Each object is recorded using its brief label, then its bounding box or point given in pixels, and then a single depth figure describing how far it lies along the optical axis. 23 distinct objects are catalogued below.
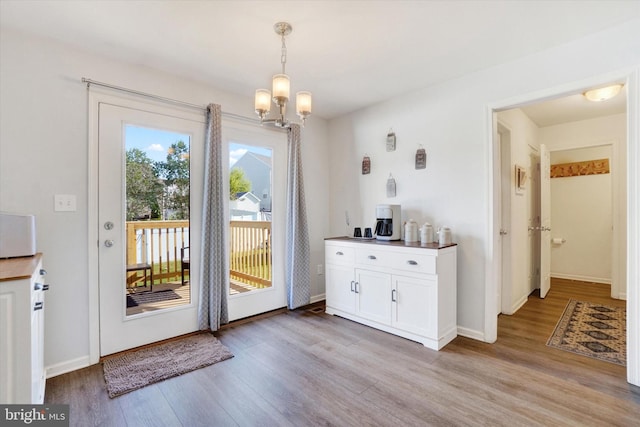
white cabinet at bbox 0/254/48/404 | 1.24
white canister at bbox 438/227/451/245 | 2.76
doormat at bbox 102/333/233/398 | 2.07
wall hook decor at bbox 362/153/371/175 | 3.67
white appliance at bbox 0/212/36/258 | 1.76
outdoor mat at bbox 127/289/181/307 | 2.60
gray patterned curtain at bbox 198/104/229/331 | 2.88
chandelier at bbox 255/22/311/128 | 1.96
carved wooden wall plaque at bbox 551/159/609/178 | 4.84
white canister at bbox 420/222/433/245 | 2.82
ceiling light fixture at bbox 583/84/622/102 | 2.86
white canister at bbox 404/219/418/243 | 3.02
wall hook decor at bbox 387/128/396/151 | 3.40
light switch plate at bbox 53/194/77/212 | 2.23
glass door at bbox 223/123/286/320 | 3.24
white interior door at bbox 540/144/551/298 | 4.01
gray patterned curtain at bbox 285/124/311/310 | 3.60
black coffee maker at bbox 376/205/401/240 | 3.15
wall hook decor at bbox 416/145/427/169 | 3.13
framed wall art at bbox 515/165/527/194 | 3.62
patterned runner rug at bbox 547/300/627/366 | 2.48
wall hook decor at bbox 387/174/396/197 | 3.40
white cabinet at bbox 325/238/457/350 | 2.59
